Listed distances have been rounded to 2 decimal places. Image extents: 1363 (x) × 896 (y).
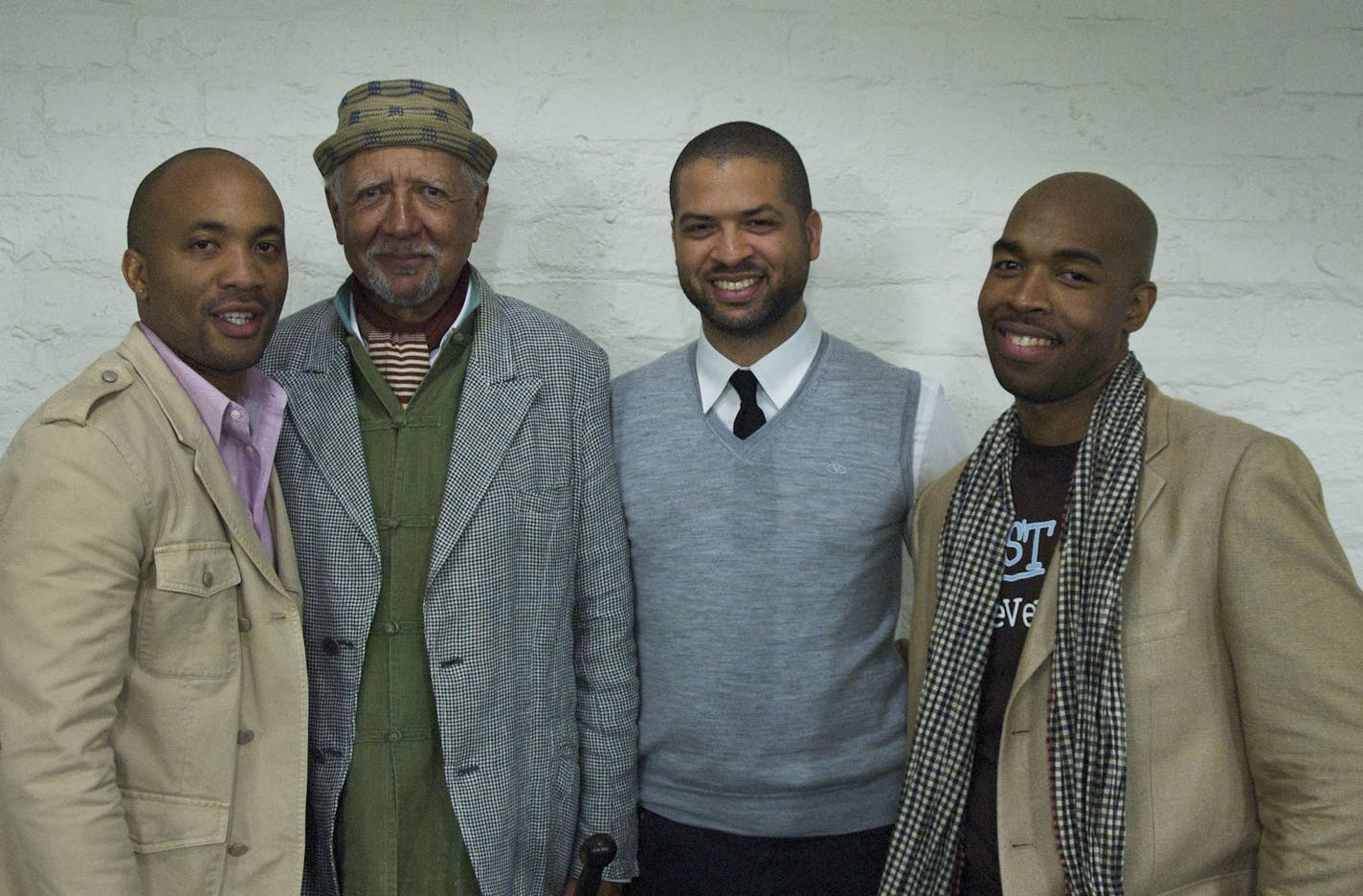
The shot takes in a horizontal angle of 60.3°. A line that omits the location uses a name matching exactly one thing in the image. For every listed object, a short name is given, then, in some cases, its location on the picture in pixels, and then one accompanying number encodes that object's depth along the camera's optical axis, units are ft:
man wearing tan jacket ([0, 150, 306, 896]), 4.12
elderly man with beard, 5.32
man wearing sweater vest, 5.64
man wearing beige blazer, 4.16
